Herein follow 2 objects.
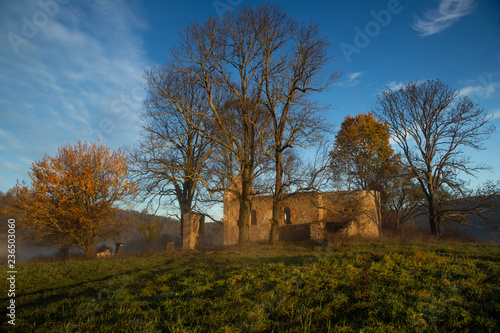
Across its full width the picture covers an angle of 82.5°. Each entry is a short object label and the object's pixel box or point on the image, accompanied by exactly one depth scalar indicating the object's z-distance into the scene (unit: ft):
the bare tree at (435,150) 60.54
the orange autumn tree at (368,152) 76.89
